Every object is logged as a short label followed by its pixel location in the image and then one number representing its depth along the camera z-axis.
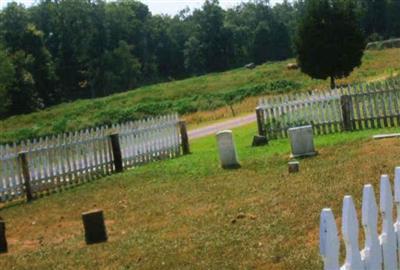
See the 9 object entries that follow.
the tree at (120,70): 103.56
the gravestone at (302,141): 16.16
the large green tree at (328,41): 28.89
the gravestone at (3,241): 10.62
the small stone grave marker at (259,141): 20.31
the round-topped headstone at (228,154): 16.58
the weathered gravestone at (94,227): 10.10
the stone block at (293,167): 13.90
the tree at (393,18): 114.44
